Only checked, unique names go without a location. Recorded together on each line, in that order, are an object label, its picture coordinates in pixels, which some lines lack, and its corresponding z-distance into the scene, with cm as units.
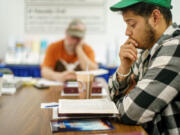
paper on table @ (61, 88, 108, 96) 144
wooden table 84
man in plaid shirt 91
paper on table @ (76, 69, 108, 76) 129
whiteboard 330
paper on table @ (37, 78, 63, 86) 177
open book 91
